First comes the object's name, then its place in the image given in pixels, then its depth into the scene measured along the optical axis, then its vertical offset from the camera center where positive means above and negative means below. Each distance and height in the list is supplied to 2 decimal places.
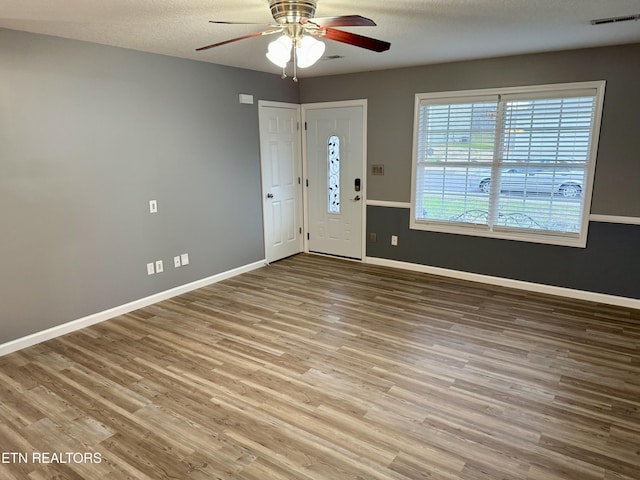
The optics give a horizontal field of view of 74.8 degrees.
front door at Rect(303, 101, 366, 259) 5.50 -0.21
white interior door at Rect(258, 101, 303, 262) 5.43 -0.23
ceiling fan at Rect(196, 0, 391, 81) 2.34 +0.72
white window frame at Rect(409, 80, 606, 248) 4.01 -0.14
